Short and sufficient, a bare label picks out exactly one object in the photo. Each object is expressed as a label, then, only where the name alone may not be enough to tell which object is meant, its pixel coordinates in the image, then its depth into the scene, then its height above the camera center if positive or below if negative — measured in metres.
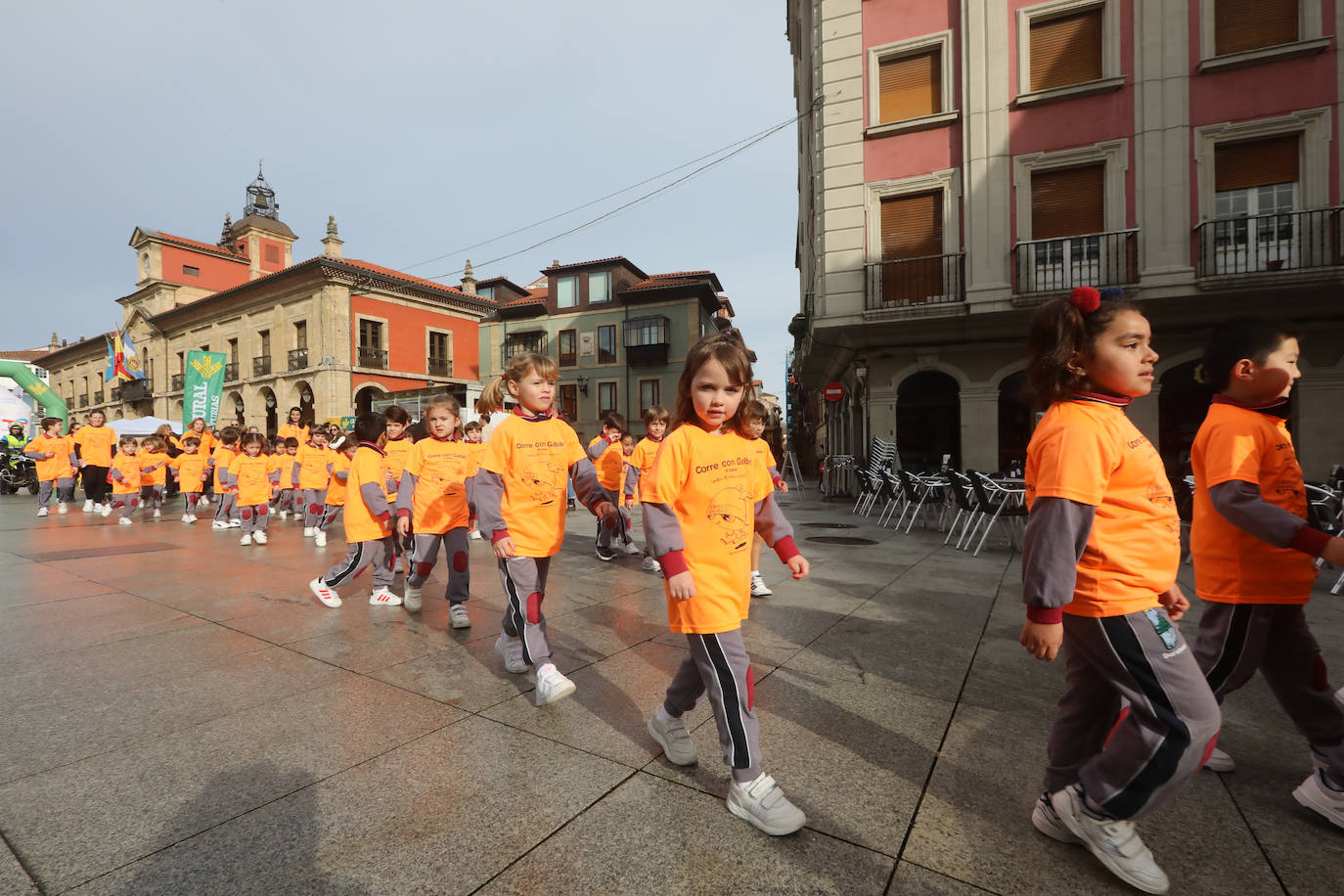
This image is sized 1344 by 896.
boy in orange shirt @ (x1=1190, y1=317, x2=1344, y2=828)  2.00 -0.45
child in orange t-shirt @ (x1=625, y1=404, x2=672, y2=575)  6.68 -0.21
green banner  18.81 +1.80
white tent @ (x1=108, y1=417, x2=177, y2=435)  19.62 +0.59
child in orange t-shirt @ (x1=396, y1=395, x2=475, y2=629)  4.56 -0.45
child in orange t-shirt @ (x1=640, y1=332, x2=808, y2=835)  2.00 -0.39
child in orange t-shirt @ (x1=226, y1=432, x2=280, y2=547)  8.58 -0.66
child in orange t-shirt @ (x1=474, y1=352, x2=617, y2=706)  3.11 -0.30
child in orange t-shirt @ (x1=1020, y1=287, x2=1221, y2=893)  1.62 -0.45
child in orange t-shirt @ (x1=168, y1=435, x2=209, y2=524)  11.16 -0.54
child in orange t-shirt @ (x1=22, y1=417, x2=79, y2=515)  12.19 -0.24
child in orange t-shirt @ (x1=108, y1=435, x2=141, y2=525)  11.17 -0.57
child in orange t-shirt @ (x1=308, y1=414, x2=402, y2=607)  4.80 -0.61
